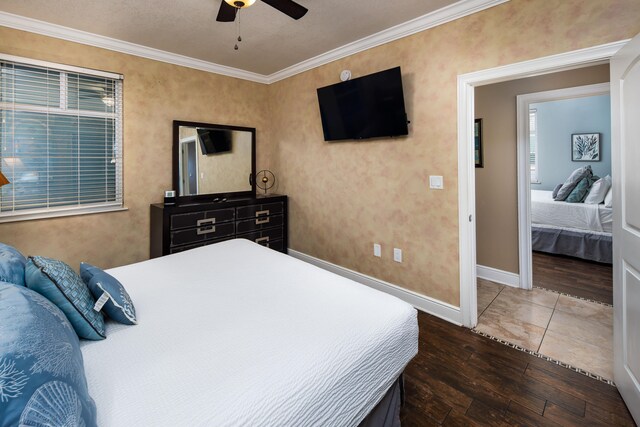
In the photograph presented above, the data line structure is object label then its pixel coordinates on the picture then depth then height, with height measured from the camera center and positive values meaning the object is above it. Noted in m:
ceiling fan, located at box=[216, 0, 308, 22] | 1.86 +1.37
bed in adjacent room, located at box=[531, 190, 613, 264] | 3.88 -0.25
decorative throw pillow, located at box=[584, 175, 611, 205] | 4.22 +0.29
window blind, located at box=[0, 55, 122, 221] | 2.62 +0.73
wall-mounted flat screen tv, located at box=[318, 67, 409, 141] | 2.73 +1.07
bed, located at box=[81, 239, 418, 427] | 0.89 -0.53
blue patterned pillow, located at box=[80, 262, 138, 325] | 1.29 -0.37
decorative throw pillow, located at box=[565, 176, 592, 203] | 4.39 +0.29
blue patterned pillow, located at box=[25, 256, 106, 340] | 1.14 -0.31
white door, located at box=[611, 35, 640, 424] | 1.48 -0.04
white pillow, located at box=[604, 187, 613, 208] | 4.02 +0.16
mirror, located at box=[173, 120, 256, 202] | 3.56 +0.69
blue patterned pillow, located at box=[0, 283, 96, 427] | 0.61 -0.37
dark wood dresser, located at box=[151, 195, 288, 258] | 3.17 -0.11
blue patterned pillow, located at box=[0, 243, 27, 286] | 1.13 -0.21
